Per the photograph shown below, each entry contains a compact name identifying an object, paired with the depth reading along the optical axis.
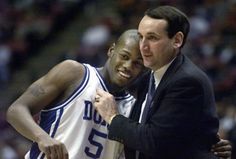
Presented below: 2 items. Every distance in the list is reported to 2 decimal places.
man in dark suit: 7.77
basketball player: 8.52
